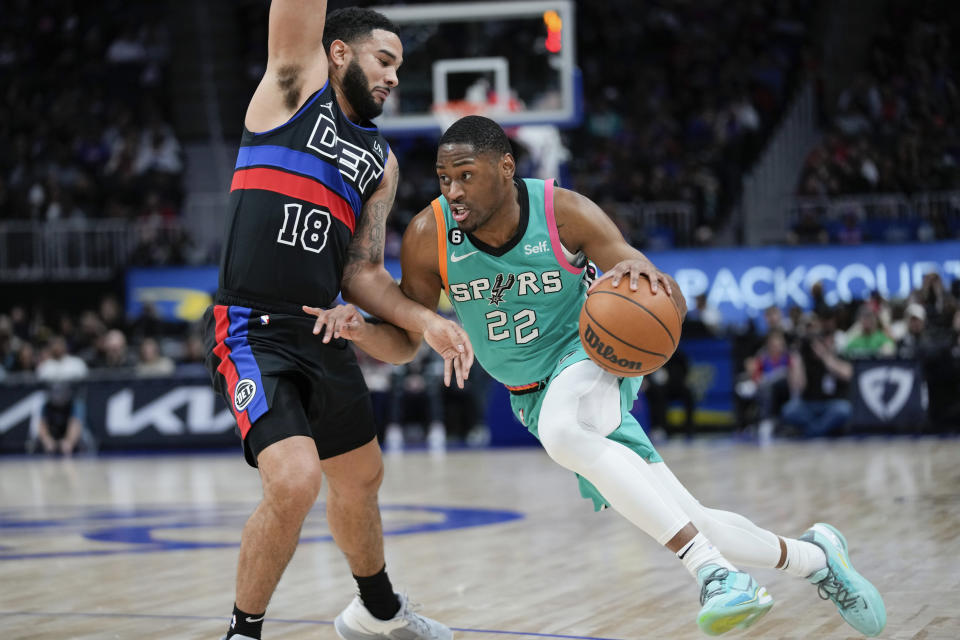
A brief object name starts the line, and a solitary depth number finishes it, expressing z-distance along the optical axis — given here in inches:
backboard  605.0
